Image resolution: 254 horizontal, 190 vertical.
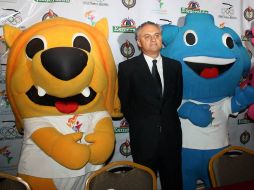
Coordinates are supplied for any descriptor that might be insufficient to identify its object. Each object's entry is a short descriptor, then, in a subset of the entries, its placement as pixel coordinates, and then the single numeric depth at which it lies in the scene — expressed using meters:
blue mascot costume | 2.37
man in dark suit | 2.14
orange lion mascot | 1.79
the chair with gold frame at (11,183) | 1.58
